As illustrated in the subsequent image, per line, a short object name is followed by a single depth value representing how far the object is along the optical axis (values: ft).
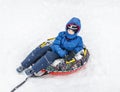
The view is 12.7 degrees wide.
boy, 20.81
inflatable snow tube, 21.01
